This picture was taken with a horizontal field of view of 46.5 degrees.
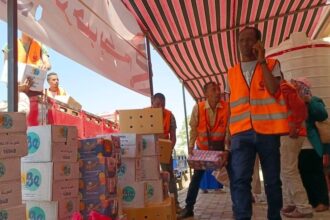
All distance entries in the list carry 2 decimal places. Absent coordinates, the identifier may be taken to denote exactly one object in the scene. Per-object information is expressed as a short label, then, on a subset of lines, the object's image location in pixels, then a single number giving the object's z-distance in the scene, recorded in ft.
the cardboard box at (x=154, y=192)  11.80
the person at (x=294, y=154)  11.78
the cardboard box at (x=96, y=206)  8.88
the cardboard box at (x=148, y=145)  11.99
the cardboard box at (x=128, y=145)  11.10
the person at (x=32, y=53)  10.93
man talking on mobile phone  8.51
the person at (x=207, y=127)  13.99
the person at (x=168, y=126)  15.90
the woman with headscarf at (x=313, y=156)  12.99
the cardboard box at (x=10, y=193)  6.14
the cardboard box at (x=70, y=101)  14.28
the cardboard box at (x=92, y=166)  9.07
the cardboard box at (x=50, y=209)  7.82
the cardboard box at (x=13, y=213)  6.04
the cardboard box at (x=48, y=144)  7.90
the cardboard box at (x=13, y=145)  6.27
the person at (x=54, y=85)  14.55
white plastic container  15.29
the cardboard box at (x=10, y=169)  6.19
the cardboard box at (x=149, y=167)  11.91
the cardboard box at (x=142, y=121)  12.39
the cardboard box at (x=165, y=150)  13.96
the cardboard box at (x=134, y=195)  11.03
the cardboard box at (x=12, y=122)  6.35
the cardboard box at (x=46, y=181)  7.80
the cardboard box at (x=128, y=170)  11.12
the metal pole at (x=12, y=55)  7.89
